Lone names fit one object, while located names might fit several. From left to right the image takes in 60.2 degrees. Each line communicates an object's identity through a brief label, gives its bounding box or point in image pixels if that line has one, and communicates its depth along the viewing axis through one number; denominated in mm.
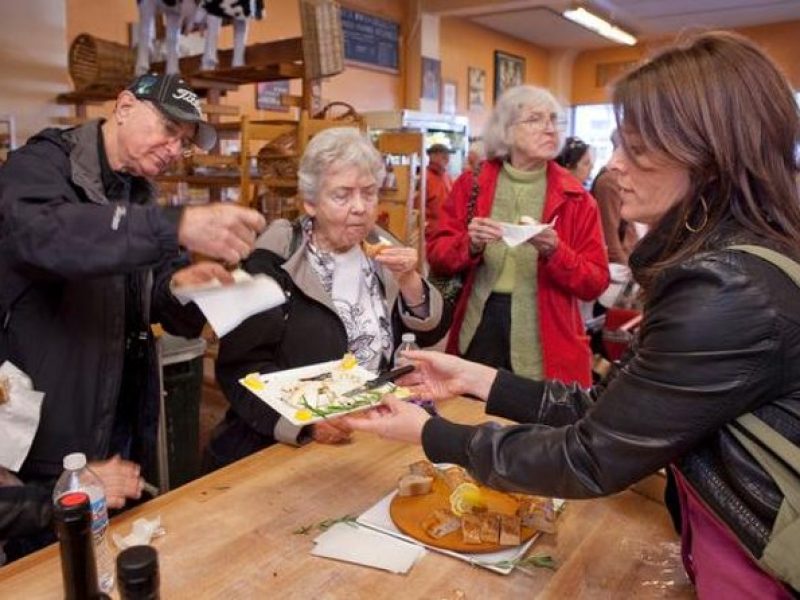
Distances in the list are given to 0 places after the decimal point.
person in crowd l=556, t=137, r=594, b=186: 4797
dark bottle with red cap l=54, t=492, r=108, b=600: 731
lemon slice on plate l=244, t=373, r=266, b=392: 1473
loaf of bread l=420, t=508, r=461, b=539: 1243
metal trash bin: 3008
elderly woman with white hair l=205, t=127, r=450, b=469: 1827
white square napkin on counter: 1167
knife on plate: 1506
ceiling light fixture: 7969
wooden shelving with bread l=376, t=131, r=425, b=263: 5160
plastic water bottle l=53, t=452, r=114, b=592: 1054
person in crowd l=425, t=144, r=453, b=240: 6488
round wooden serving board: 1204
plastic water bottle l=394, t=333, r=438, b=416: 1652
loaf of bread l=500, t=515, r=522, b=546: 1198
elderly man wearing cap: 1306
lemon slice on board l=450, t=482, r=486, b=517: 1301
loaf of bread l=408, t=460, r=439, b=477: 1436
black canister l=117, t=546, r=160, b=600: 683
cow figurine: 4461
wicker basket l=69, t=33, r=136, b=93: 5043
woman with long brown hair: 870
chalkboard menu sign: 7766
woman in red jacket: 2553
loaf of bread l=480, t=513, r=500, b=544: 1205
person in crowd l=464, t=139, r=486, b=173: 6042
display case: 6566
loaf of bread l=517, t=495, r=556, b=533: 1254
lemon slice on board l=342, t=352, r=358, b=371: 1640
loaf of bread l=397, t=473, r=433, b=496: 1390
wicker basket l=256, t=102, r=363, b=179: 3992
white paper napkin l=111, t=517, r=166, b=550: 1205
